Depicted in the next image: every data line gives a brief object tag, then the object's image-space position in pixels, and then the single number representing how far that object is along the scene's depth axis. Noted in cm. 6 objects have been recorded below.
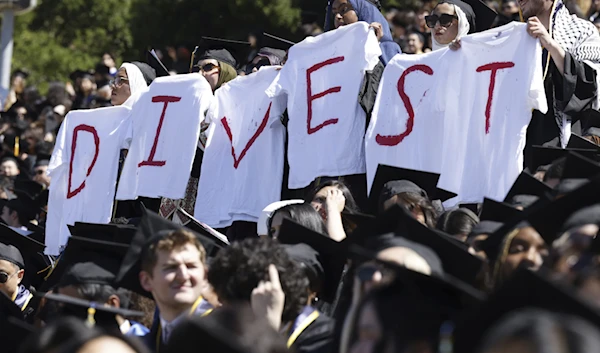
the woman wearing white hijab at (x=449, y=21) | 1605
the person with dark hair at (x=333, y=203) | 1304
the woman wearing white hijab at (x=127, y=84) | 1955
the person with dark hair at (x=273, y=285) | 980
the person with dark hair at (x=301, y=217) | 1277
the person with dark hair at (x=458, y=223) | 1175
